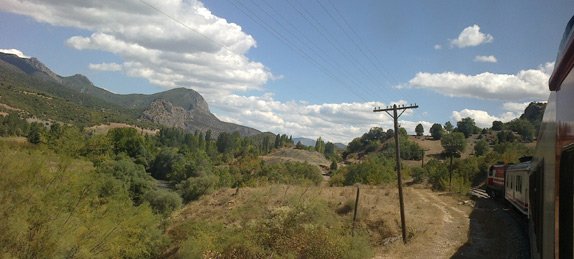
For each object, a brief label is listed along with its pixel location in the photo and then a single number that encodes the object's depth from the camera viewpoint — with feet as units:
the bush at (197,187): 199.41
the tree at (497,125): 478.92
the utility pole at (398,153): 74.90
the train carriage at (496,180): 104.75
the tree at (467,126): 494.59
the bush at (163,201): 164.55
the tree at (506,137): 386.11
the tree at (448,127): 561.19
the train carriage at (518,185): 60.02
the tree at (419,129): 557.95
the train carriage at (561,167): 9.81
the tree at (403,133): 502.50
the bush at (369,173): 189.47
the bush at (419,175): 211.41
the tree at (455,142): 371.15
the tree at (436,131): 514.35
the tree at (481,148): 340.18
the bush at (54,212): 50.24
